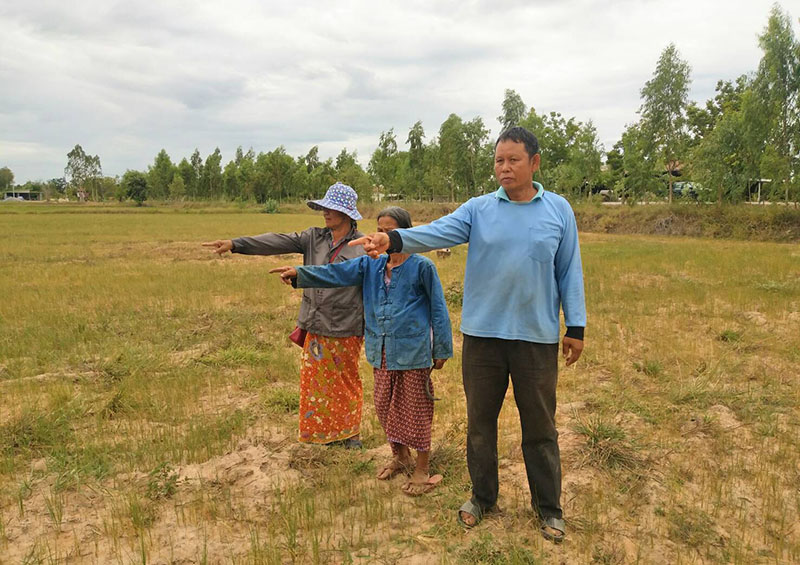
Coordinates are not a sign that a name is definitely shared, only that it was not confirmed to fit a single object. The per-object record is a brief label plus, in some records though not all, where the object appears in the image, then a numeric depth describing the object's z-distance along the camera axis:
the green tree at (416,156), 50.53
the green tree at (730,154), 23.91
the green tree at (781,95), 22.53
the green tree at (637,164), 29.53
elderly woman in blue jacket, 3.18
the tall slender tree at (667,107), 28.06
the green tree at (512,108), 39.11
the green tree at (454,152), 43.47
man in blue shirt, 2.54
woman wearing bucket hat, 3.62
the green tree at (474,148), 42.50
